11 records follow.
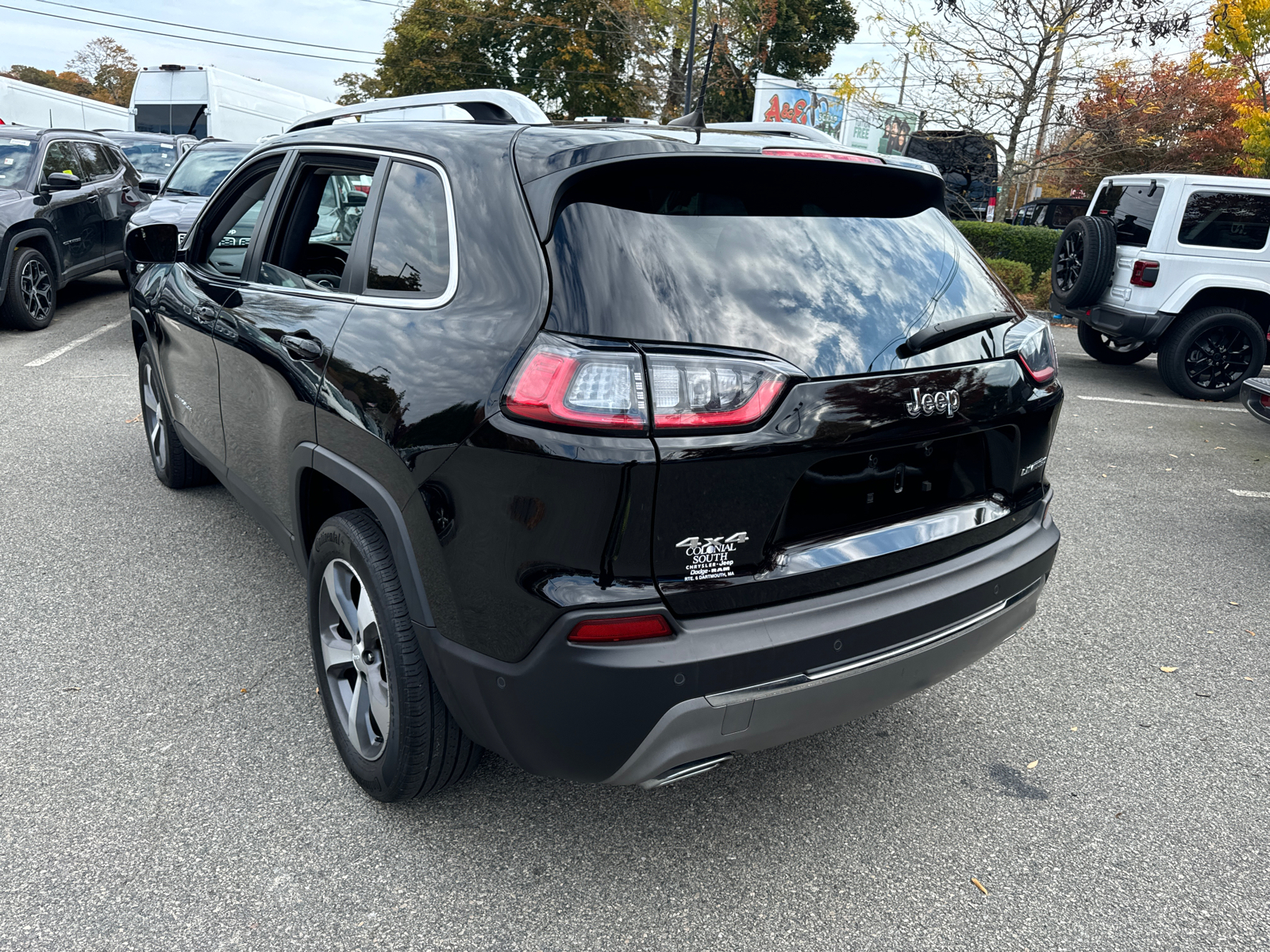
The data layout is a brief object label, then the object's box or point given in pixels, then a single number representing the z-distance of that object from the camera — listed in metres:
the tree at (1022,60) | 14.23
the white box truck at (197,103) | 20.23
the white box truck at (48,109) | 23.44
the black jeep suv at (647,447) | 1.86
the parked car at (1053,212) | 17.33
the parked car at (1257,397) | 5.36
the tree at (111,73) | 71.75
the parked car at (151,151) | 13.95
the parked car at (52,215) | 8.63
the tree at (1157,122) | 15.52
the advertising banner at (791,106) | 22.41
